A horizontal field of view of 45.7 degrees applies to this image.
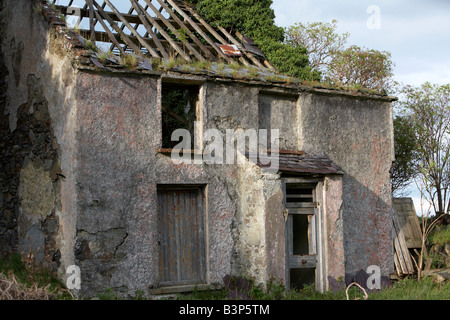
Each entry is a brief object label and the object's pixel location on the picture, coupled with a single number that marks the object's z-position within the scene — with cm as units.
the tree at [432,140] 1662
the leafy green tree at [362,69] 1953
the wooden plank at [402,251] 1173
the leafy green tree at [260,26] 1446
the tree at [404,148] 1650
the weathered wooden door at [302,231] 1010
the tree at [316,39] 2044
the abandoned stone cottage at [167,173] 911
